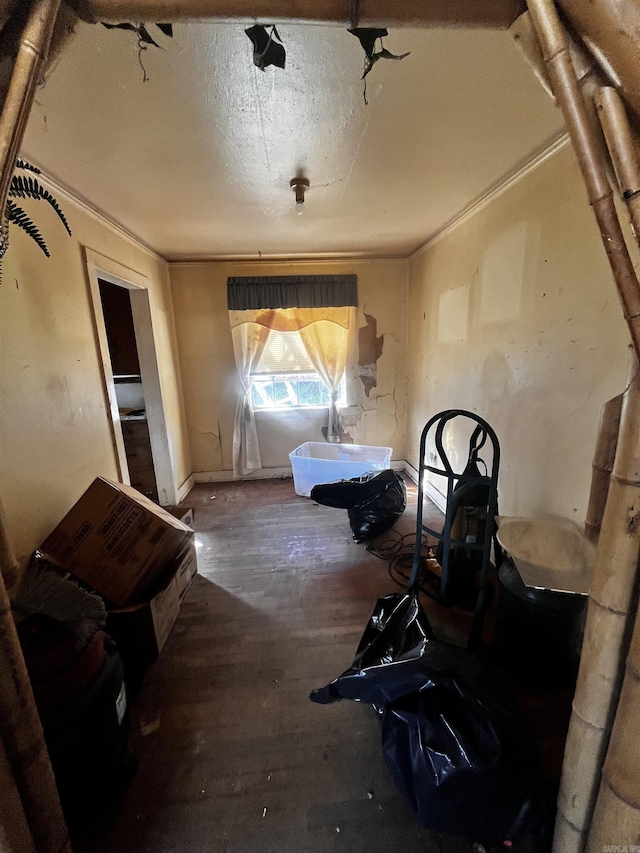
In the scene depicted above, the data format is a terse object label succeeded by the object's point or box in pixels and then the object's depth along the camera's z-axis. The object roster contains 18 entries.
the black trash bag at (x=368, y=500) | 2.51
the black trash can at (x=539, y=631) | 1.31
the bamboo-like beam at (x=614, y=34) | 0.50
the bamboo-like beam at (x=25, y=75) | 0.51
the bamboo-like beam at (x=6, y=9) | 0.50
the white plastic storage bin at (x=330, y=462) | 3.25
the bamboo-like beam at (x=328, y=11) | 0.55
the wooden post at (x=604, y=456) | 1.02
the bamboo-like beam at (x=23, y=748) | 0.63
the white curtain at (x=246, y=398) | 3.62
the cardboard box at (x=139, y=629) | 1.52
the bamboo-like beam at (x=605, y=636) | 0.63
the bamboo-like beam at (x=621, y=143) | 0.53
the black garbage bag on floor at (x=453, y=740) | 0.89
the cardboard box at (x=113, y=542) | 1.53
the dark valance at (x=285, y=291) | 3.49
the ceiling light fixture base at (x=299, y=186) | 1.88
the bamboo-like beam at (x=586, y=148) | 0.54
